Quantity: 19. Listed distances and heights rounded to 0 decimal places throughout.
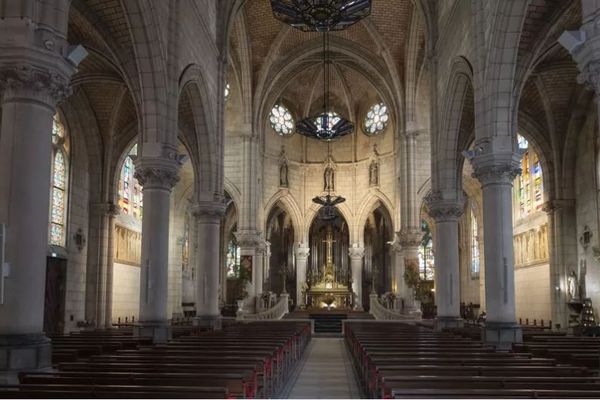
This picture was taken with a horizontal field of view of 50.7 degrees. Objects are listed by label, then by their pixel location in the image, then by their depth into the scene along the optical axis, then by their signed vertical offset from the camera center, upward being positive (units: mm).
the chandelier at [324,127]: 31656 +7962
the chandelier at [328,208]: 37916 +4790
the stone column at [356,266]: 44938 +1443
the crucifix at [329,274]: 46844 +919
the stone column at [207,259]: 24484 +1022
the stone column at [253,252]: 38884 +2068
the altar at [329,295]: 45844 -628
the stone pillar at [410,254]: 37750 +1933
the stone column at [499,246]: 16703 +1099
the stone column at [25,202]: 9828 +1309
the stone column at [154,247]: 17453 +1055
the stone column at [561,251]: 27078 +1571
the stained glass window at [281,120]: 46344 +12188
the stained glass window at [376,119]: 45500 +12064
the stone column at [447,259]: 23875 +1049
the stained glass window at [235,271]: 44069 +1067
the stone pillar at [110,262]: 27250 +990
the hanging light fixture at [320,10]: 19719 +8664
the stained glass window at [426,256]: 49219 +2404
